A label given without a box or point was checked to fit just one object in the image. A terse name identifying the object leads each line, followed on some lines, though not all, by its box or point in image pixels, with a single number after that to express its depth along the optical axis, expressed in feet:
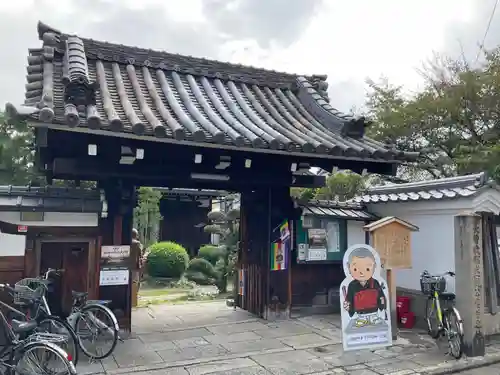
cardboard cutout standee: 21.06
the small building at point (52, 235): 21.44
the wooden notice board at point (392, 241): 23.17
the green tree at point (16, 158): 54.24
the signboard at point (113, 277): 23.73
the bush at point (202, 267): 55.10
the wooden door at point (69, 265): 23.17
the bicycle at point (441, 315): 20.66
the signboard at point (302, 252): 29.60
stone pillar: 20.92
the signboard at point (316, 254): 29.78
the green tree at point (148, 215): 63.72
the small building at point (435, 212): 24.04
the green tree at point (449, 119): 48.49
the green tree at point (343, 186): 55.16
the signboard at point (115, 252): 23.77
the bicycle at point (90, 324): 20.24
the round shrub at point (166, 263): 55.77
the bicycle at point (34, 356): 16.05
